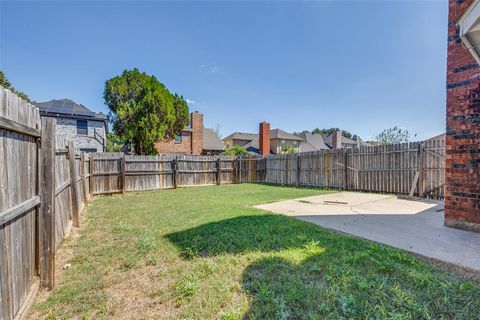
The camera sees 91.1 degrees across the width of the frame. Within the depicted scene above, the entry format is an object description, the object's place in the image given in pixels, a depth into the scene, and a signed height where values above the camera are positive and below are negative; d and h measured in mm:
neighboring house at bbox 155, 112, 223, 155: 22766 +1624
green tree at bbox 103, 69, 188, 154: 16312 +3583
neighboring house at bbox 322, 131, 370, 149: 39594 +2546
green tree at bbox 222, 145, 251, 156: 24016 +655
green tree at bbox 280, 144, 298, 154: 28072 +936
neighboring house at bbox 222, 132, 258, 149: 37250 +2958
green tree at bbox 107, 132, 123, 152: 25750 +1760
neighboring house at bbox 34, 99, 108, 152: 17688 +2879
